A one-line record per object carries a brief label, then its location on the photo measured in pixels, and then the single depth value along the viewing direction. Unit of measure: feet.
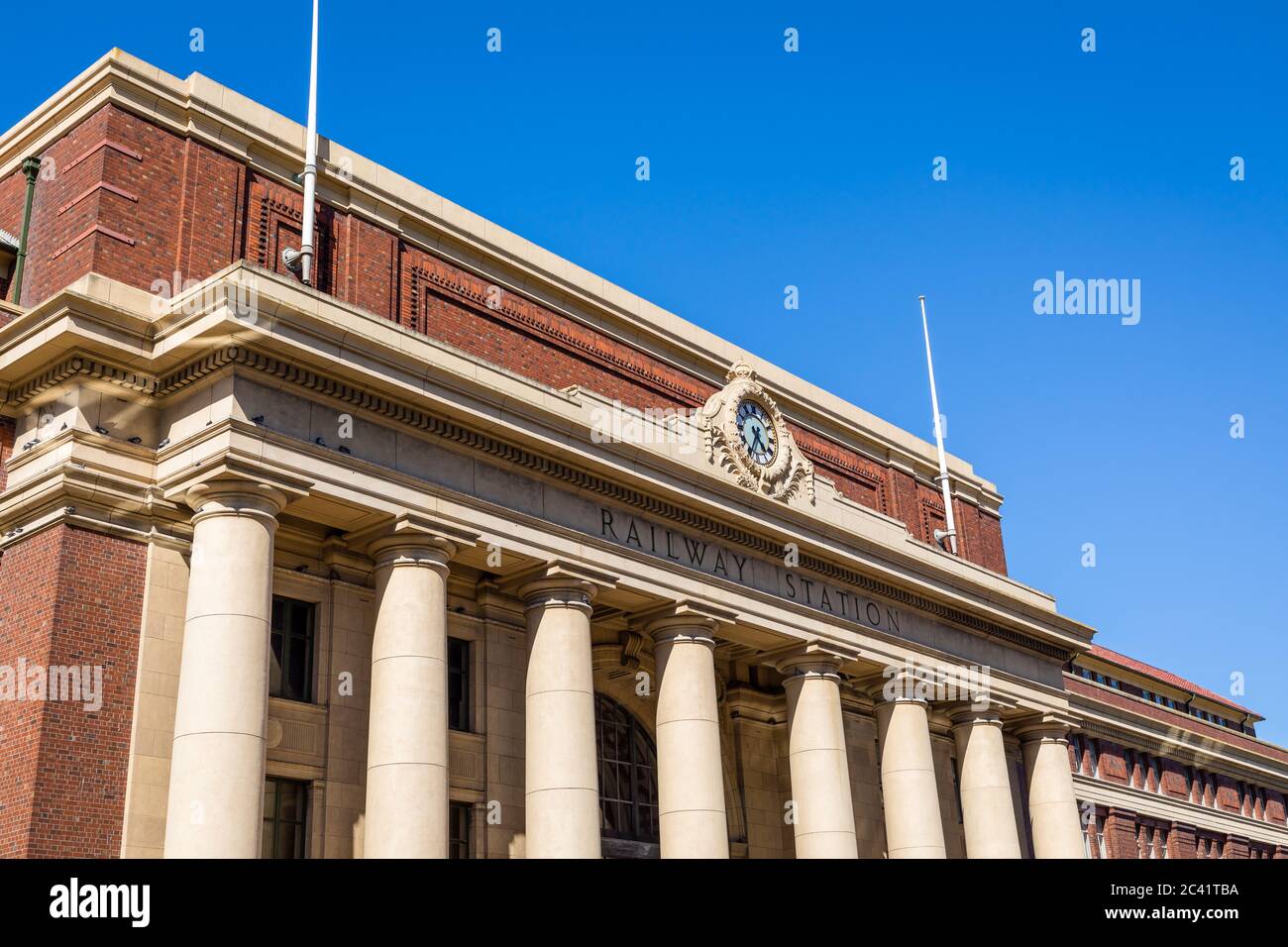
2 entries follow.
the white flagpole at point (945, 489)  149.06
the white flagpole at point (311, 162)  92.27
